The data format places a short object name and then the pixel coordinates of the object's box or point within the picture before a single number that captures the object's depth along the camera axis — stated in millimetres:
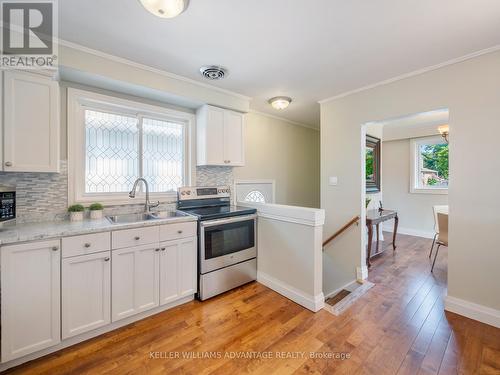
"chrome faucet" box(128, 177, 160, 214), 2346
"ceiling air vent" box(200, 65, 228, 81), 2285
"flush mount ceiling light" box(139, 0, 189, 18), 1377
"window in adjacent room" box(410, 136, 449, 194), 4750
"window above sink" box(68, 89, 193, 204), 2209
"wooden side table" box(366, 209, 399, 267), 3299
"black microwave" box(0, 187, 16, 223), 1646
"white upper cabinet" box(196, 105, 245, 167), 2803
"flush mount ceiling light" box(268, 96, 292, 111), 3101
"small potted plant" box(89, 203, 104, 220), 2127
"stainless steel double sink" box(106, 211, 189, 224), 2282
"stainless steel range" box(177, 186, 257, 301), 2332
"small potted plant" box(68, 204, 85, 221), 2025
